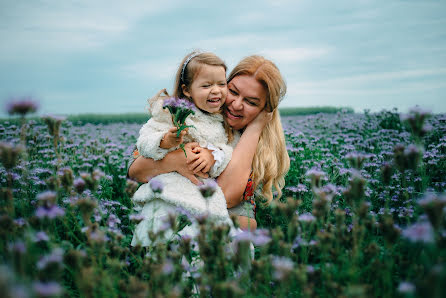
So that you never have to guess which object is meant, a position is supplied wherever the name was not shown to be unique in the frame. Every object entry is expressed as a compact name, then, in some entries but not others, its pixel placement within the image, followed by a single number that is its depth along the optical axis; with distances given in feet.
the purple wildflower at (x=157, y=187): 5.84
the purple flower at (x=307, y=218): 5.42
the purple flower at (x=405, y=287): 3.81
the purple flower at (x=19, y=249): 3.69
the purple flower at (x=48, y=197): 4.98
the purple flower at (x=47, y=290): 3.13
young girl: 7.29
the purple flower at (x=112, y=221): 6.56
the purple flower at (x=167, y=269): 4.33
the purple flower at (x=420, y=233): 3.91
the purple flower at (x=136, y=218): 6.04
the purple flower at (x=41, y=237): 5.08
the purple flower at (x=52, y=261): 3.84
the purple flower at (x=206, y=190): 5.48
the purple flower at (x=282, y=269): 3.97
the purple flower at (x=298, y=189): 9.25
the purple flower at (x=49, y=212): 4.83
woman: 8.10
